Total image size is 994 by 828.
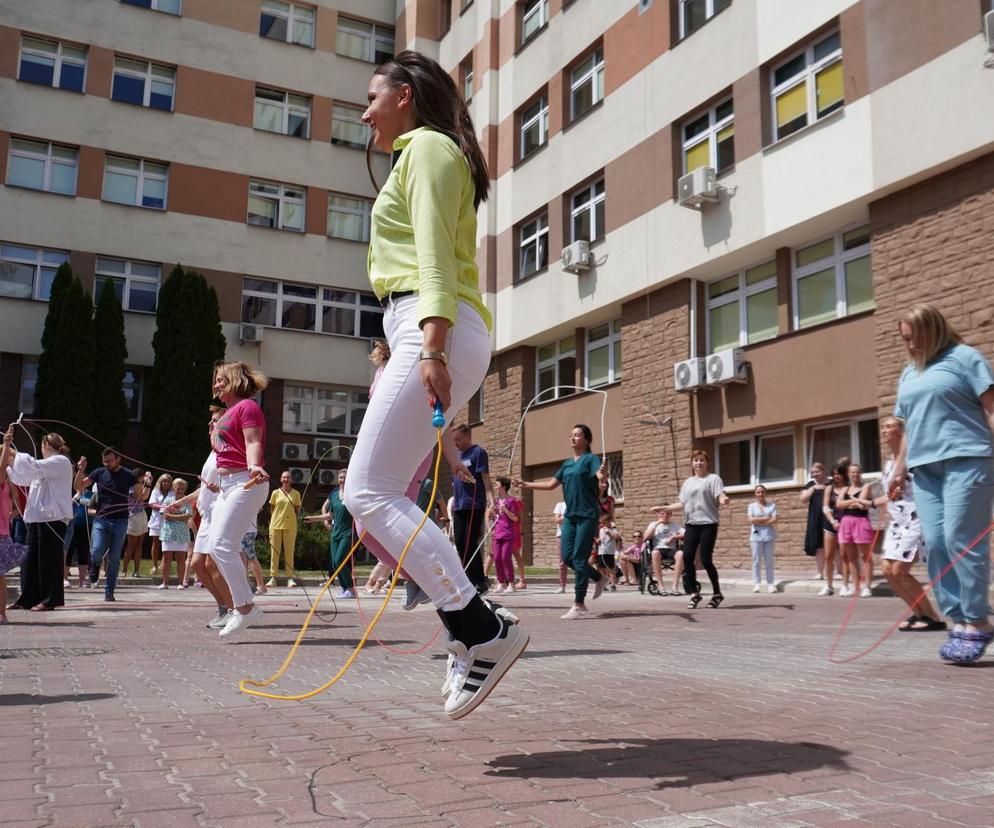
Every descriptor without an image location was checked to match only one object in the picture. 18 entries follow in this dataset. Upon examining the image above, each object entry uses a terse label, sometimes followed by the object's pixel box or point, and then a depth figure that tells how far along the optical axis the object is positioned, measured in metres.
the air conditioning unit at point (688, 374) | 19.75
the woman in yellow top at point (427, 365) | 3.24
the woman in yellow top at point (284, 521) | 16.30
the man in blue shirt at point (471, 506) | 9.88
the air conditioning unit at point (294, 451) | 29.92
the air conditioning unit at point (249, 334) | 29.42
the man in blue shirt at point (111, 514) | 12.66
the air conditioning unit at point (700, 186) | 19.16
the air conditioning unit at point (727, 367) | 18.89
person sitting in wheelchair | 15.93
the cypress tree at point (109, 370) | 26.36
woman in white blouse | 10.12
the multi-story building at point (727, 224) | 15.30
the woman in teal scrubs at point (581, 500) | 10.20
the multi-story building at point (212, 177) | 27.58
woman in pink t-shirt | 7.36
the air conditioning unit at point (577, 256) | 23.31
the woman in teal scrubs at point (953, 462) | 5.73
